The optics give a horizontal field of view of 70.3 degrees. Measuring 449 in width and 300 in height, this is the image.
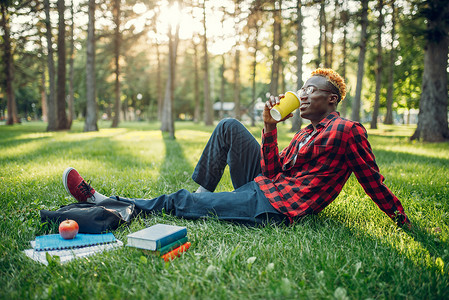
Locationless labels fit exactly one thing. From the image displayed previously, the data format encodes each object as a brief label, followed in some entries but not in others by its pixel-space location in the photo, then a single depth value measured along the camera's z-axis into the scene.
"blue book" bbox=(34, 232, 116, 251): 2.26
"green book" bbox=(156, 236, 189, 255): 2.07
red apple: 2.37
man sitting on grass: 2.40
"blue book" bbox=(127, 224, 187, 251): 2.04
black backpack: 2.59
